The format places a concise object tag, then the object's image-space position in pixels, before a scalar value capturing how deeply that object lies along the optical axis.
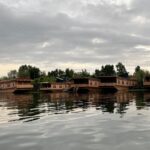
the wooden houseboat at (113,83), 52.49
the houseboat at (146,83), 54.28
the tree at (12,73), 110.85
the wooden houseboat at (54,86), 55.77
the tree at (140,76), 58.46
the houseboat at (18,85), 53.48
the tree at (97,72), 83.36
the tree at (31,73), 78.63
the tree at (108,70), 83.50
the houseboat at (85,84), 51.69
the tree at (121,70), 82.66
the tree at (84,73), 75.50
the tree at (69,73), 77.90
